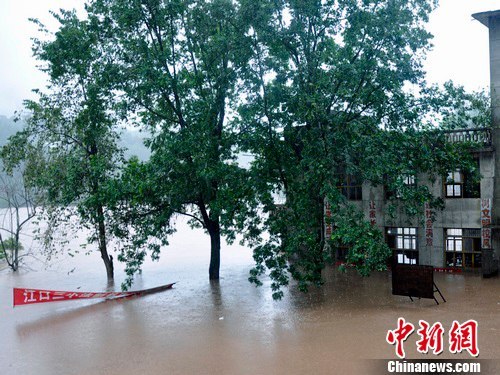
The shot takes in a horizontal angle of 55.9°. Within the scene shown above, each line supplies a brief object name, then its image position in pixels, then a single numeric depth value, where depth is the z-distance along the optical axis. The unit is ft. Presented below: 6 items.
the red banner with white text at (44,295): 58.29
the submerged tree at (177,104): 60.44
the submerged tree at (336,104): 53.78
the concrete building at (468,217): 70.33
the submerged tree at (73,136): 66.64
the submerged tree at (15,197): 96.63
